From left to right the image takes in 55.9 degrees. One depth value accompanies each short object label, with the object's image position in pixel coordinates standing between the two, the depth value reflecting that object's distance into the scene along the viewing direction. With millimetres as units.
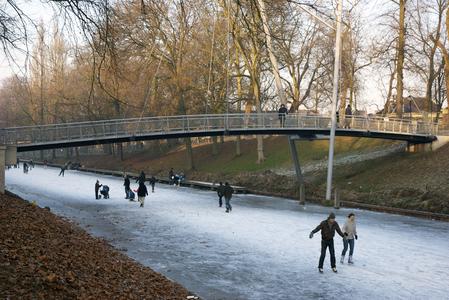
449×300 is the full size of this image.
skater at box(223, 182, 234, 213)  20498
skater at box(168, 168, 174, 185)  35478
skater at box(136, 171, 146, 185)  22152
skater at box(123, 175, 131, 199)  24897
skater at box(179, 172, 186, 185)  35131
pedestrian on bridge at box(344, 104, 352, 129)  26375
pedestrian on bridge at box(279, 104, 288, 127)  24797
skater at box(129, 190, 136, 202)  24469
